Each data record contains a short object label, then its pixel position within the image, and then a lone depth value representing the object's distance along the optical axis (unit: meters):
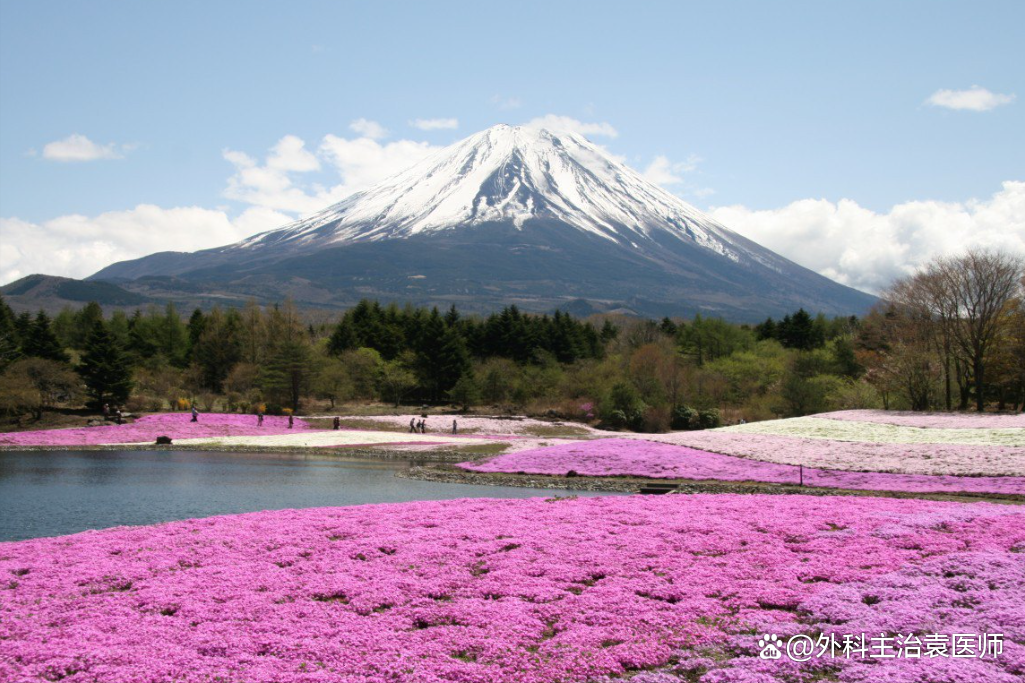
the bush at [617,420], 64.38
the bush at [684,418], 64.56
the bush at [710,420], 63.53
